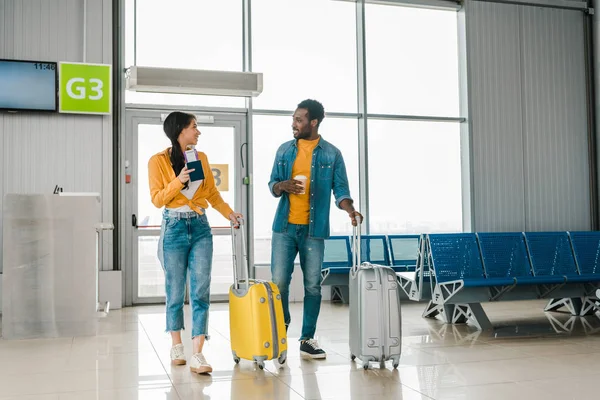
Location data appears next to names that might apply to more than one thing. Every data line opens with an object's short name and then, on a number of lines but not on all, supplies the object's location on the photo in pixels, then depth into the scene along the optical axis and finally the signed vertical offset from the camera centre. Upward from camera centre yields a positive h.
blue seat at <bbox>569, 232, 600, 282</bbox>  5.75 -0.39
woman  3.47 -0.10
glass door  7.31 +0.32
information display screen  6.70 +1.44
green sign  6.85 +1.44
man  3.85 +0.06
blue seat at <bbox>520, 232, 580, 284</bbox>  5.62 -0.40
